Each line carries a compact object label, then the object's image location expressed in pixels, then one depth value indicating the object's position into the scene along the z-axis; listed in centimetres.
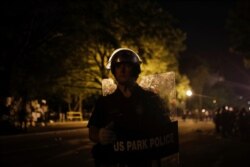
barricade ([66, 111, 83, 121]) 4389
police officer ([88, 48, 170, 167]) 343
